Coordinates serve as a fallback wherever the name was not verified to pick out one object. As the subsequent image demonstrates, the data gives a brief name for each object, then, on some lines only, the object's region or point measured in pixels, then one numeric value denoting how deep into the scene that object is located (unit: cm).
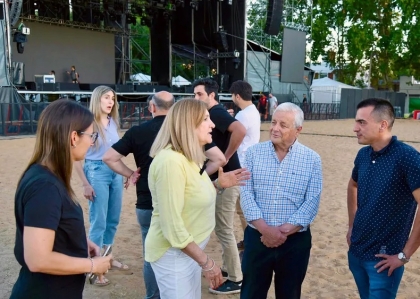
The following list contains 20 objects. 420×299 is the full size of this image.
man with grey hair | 258
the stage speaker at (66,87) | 1764
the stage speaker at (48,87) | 1736
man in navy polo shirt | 227
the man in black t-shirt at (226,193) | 359
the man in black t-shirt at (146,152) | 298
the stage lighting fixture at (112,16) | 2309
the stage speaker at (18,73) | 1627
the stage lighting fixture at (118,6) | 2200
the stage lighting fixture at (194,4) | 2187
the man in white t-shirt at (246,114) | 416
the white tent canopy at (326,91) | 3344
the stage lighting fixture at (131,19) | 2400
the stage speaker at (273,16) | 2209
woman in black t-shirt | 154
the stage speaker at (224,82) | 2306
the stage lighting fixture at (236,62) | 2256
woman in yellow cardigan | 207
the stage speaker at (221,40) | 2244
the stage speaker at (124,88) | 2009
